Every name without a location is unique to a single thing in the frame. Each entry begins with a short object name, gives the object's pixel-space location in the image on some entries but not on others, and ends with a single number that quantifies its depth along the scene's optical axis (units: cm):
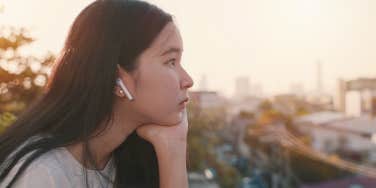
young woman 91
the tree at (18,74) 247
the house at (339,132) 2819
